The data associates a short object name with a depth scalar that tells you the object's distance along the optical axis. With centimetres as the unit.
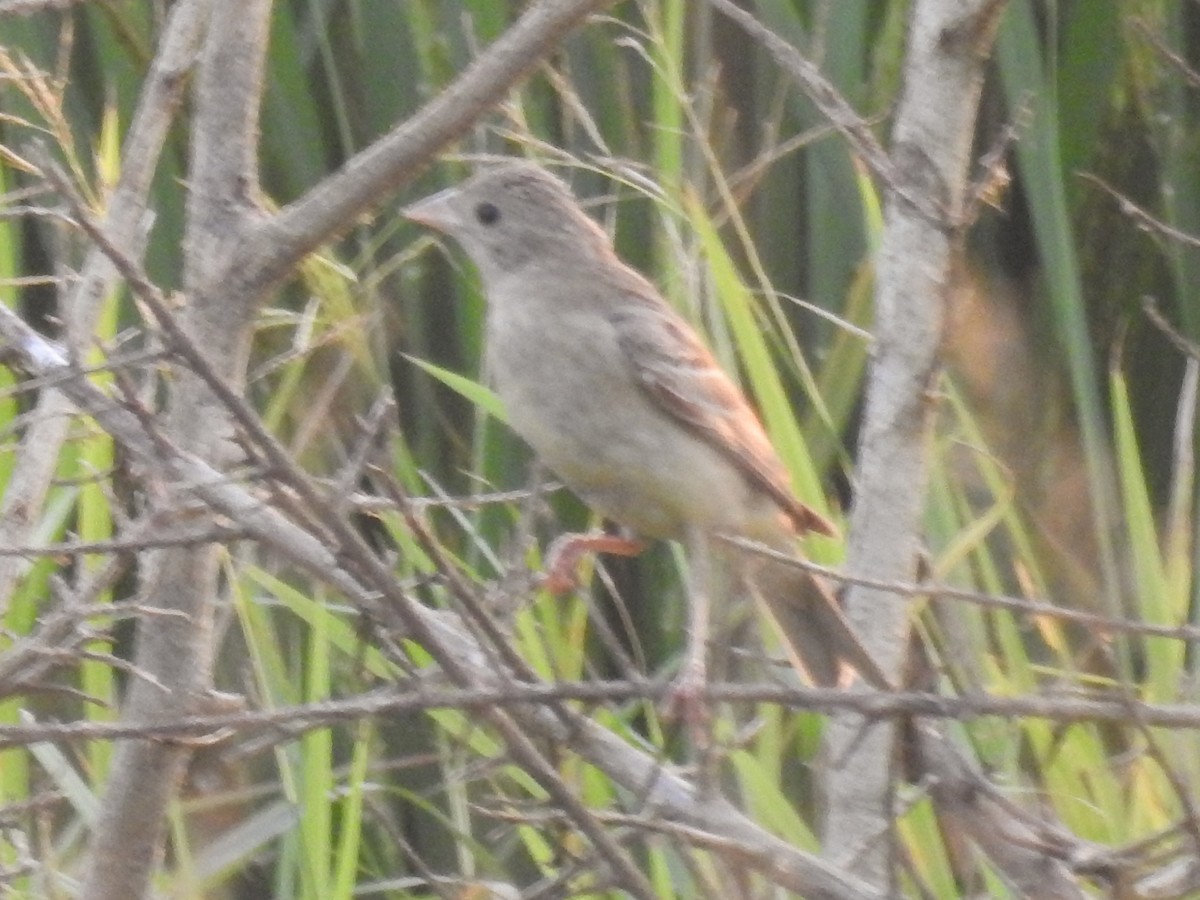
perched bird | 587
